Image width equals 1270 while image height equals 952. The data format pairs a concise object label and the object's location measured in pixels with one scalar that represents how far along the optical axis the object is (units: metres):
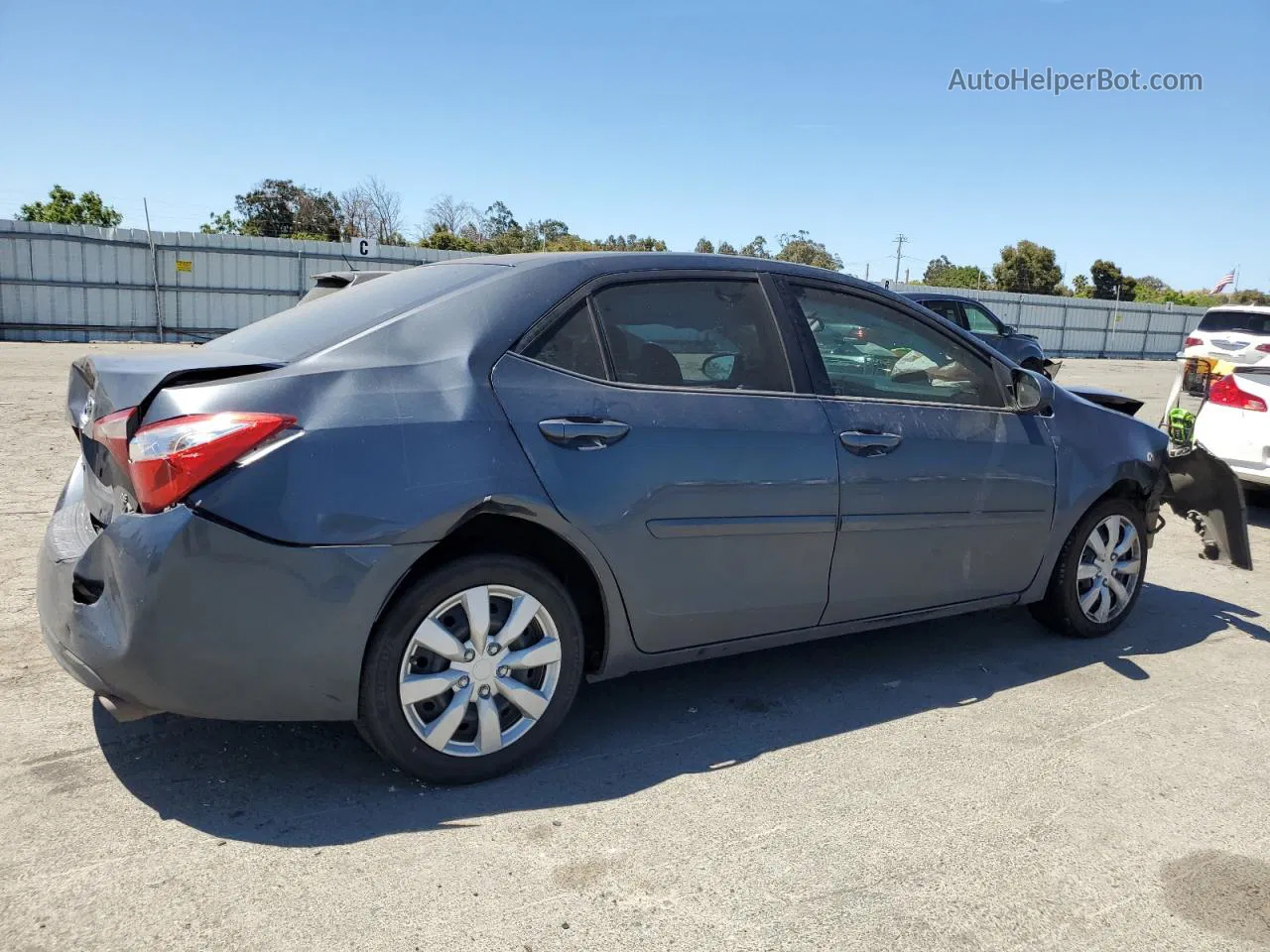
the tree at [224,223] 41.16
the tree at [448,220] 42.66
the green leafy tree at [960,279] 60.50
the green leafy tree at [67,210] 36.06
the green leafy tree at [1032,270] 55.34
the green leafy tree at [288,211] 42.28
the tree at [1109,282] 57.56
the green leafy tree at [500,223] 48.81
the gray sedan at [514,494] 2.69
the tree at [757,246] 48.62
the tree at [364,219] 42.41
